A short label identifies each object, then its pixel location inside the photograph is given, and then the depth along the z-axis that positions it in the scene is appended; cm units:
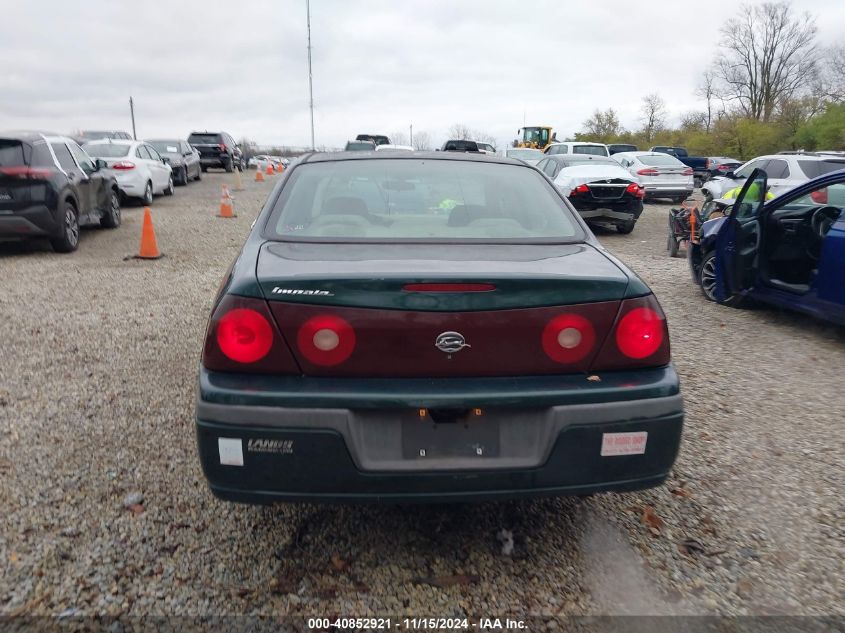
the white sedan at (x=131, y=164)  1499
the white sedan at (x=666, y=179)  1891
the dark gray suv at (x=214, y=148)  2777
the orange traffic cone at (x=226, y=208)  1452
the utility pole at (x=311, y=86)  4000
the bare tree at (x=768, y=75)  5309
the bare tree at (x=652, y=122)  6050
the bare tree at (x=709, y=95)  5881
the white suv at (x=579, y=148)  2200
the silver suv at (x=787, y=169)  1230
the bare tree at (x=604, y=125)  6114
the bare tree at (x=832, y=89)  4348
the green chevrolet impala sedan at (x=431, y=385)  224
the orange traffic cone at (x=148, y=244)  943
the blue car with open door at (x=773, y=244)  592
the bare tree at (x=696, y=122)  5441
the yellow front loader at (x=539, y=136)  3966
